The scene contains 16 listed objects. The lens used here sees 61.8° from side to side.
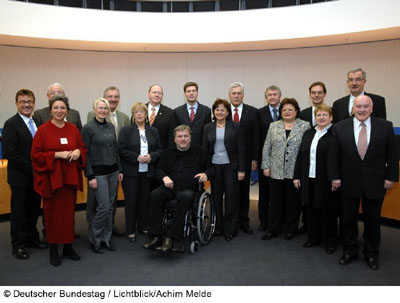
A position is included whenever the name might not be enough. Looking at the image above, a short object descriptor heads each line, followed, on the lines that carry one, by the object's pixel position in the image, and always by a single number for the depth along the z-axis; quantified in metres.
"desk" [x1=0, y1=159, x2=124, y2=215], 4.72
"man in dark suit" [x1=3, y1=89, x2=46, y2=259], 3.43
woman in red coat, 3.17
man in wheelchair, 3.41
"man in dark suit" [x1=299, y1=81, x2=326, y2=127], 4.06
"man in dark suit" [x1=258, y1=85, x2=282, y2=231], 4.26
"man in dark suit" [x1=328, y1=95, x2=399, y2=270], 3.11
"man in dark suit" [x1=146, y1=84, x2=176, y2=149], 4.37
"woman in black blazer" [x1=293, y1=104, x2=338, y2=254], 3.50
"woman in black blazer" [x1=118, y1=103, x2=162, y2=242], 3.89
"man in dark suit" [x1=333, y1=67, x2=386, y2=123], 3.78
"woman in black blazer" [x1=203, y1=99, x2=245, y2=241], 4.00
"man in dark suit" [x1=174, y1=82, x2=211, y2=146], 4.37
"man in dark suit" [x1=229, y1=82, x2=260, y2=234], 4.24
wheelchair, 3.45
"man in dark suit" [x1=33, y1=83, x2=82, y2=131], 3.94
